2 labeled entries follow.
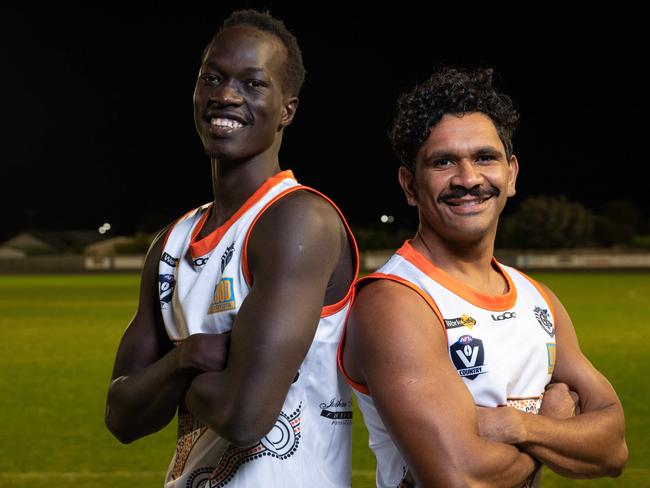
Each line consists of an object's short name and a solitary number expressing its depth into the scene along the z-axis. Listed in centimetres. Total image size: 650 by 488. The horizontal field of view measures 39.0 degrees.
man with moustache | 259
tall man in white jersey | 249
